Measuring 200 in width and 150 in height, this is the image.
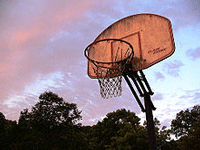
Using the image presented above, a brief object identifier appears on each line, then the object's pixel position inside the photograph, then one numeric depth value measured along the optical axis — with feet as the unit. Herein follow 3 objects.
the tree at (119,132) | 54.44
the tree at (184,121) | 99.96
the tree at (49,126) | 54.13
